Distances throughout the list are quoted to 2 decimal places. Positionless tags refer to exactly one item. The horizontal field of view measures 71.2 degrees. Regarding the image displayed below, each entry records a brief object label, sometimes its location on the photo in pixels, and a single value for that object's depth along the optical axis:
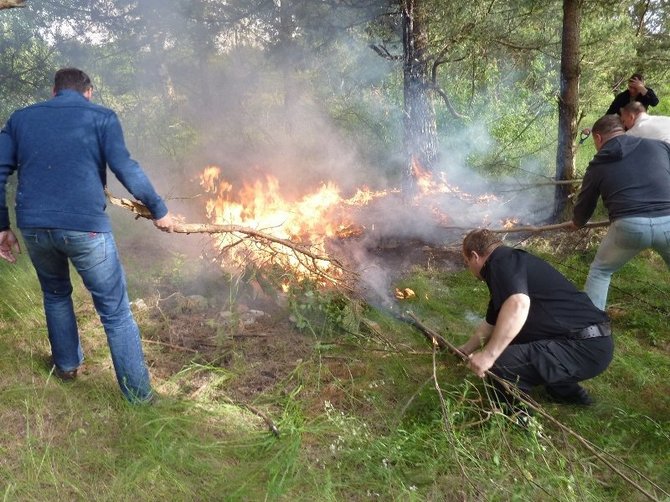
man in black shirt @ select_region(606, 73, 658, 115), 5.43
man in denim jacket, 2.89
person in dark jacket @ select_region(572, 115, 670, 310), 3.85
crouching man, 3.05
